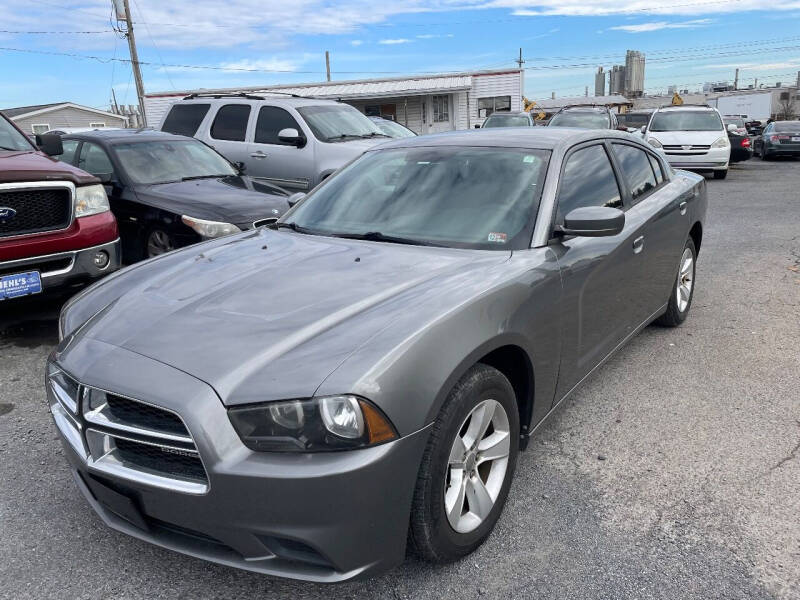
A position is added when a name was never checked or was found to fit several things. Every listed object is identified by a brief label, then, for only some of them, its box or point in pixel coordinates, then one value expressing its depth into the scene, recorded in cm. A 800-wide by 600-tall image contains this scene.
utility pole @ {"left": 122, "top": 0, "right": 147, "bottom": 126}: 2984
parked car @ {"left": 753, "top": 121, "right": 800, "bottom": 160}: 2161
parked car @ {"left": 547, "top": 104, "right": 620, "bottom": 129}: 1761
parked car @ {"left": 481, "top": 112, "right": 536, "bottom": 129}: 1855
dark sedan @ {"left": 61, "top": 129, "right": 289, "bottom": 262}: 610
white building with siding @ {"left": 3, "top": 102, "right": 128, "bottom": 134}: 4012
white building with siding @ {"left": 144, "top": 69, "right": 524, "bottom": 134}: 3036
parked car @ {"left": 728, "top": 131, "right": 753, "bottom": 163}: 1898
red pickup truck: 462
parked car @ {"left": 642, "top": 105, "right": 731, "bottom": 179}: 1508
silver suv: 888
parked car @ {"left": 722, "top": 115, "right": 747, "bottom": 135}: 2678
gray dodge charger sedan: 193
